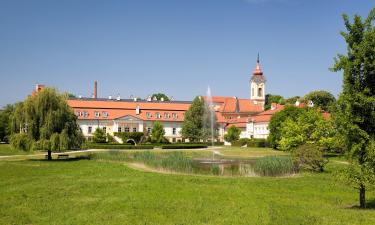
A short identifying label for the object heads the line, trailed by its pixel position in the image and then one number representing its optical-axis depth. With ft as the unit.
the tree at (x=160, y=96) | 388.72
